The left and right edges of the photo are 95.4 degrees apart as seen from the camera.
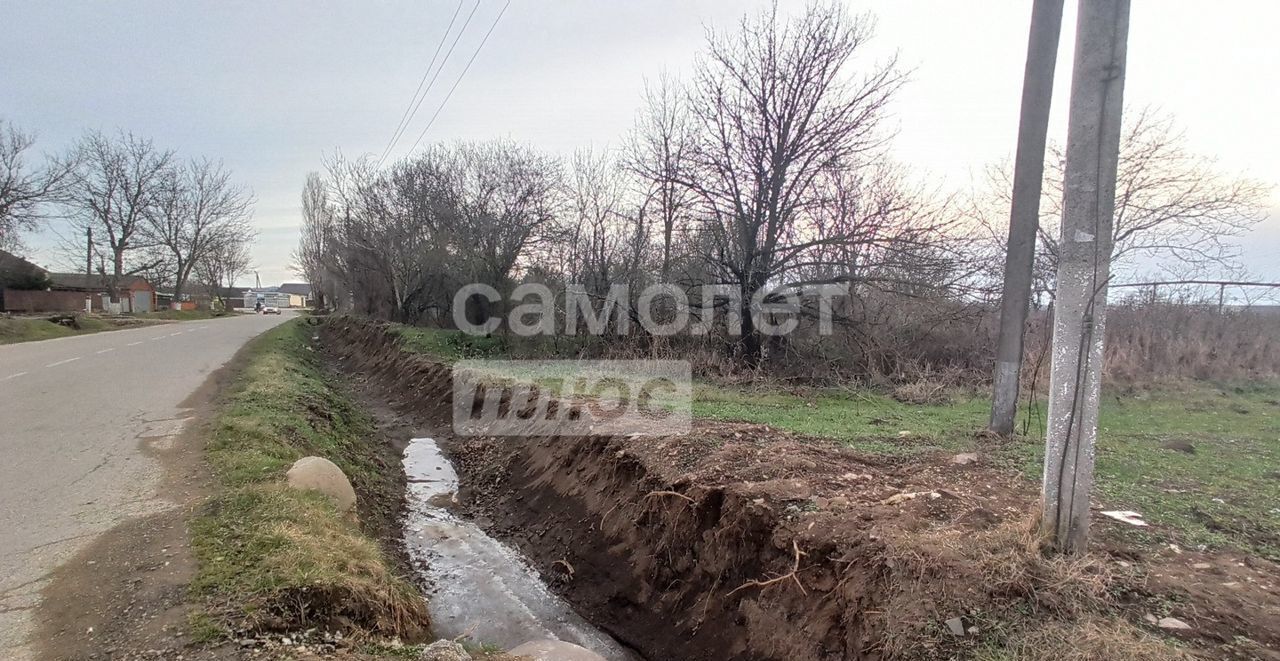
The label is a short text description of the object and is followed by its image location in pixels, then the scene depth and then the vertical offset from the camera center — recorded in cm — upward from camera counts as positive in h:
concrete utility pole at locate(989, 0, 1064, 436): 659 +153
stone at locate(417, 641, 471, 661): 351 -215
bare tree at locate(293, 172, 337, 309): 3812 +419
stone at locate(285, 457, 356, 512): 581 -185
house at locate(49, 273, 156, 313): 4375 -1
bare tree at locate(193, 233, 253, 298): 5252 +330
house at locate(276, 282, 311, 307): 11413 +123
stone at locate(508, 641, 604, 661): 429 -260
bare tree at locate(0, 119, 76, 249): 2517 +397
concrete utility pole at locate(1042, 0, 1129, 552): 312 +47
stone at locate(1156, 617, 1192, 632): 286 -141
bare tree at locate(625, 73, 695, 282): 1430 +332
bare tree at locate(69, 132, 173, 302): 4100 +568
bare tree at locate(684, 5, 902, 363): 1323 +376
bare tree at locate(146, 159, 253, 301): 4577 +491
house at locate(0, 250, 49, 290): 3525 +69
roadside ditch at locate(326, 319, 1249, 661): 320 -168
